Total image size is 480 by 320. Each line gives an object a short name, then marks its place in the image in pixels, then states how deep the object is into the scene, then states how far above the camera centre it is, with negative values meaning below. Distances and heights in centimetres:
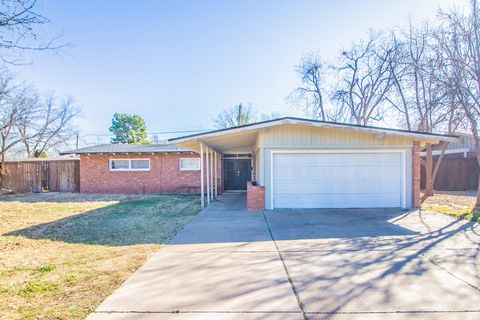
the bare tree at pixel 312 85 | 2497 +690
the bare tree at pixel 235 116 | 3445 +620
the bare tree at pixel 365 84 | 2111 +621
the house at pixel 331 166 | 922 -18
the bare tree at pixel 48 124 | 2398 +395
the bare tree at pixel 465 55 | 927 +364
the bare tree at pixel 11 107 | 1811 +437
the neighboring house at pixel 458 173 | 1747 -86
